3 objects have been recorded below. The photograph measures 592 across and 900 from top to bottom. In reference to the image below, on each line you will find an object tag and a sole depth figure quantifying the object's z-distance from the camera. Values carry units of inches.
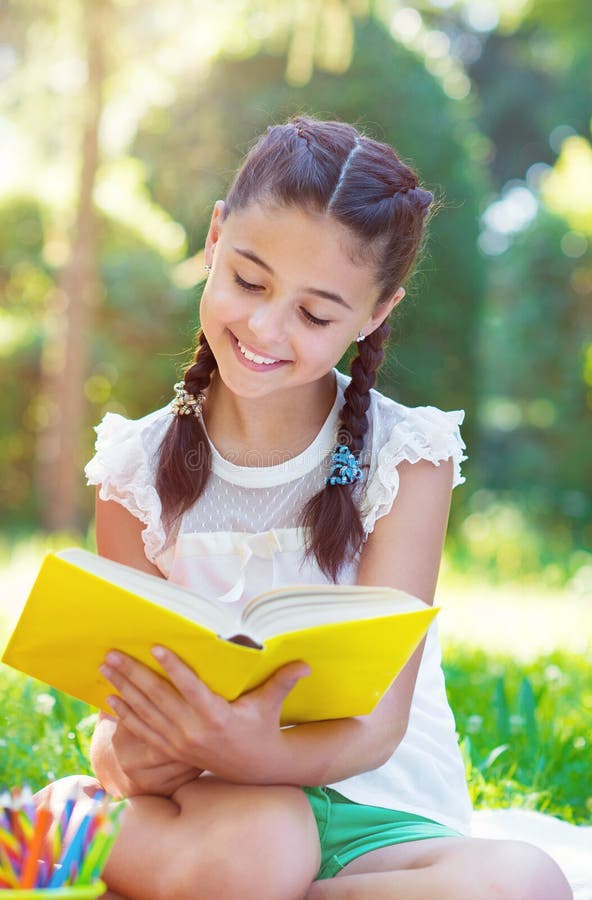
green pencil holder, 49.4
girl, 69.4
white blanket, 89.5
